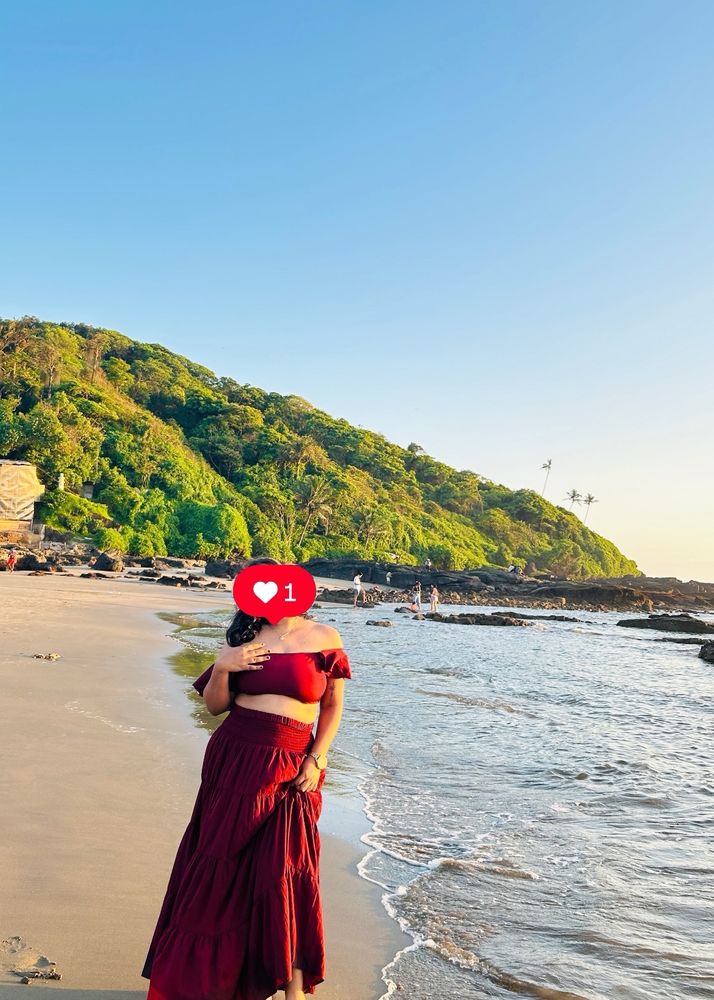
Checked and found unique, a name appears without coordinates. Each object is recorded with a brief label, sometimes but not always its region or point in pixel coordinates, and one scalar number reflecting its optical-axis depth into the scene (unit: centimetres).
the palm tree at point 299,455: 7544
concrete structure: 4144
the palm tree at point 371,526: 7294
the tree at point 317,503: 6856
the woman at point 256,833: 277
